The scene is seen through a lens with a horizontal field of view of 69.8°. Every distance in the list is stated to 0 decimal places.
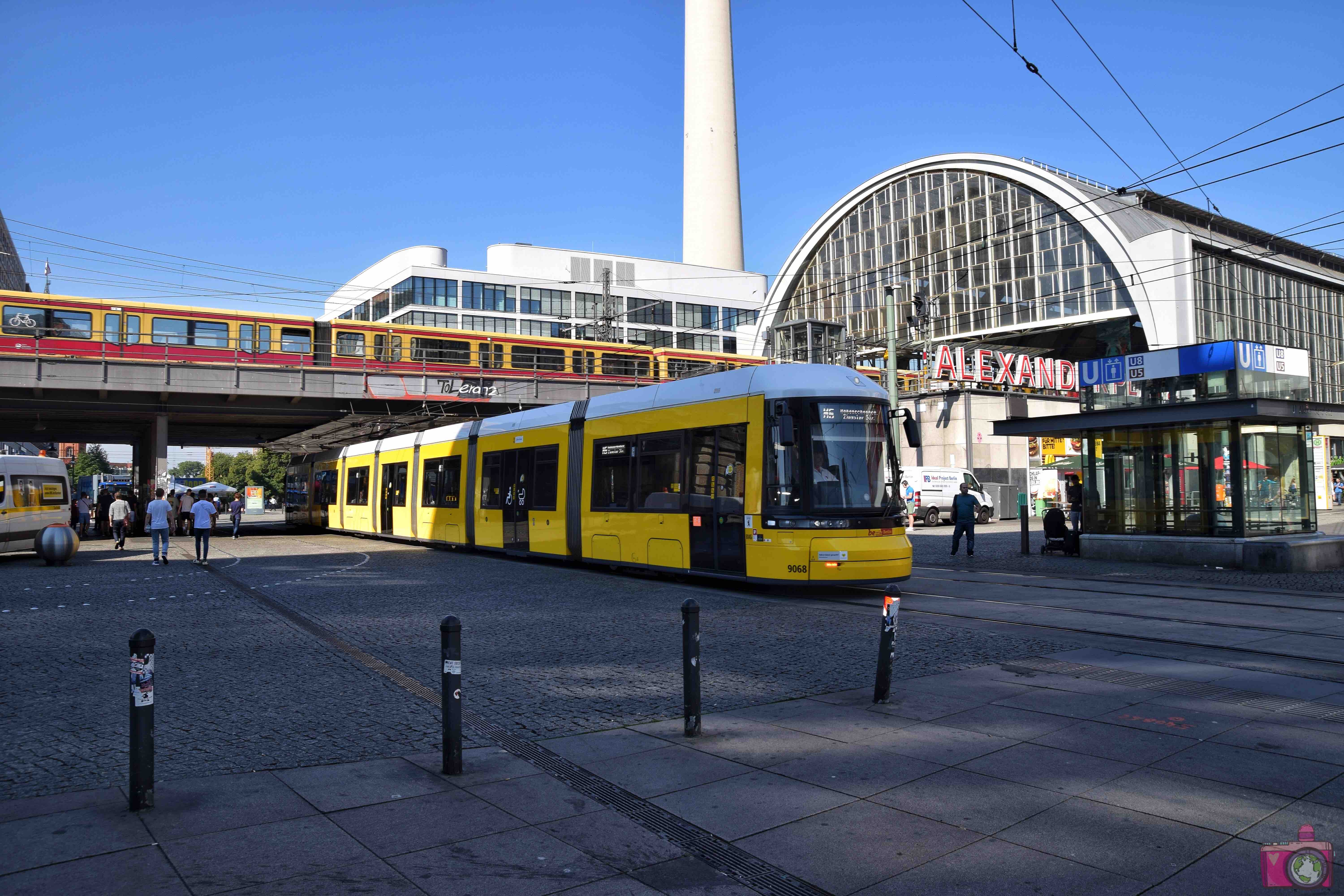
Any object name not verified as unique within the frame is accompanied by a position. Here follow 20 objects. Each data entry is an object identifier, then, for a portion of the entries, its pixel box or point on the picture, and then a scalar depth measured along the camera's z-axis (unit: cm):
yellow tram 1318
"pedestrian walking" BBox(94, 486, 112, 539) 3669
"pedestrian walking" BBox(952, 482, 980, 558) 2117
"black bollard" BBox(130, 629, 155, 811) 476
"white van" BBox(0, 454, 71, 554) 2095
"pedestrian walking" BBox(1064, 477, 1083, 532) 2178
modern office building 7388
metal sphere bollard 1986
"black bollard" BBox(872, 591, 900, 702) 704
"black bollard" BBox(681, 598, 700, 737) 604
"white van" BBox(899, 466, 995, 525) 3509
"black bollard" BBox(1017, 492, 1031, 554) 2141
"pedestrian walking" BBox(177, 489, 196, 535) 2675
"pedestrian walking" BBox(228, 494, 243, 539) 3145
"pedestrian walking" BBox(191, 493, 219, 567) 2044
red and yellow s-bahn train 2861
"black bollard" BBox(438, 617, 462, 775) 540
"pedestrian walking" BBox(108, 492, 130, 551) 2556
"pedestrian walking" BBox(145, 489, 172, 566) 2025
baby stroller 2084
